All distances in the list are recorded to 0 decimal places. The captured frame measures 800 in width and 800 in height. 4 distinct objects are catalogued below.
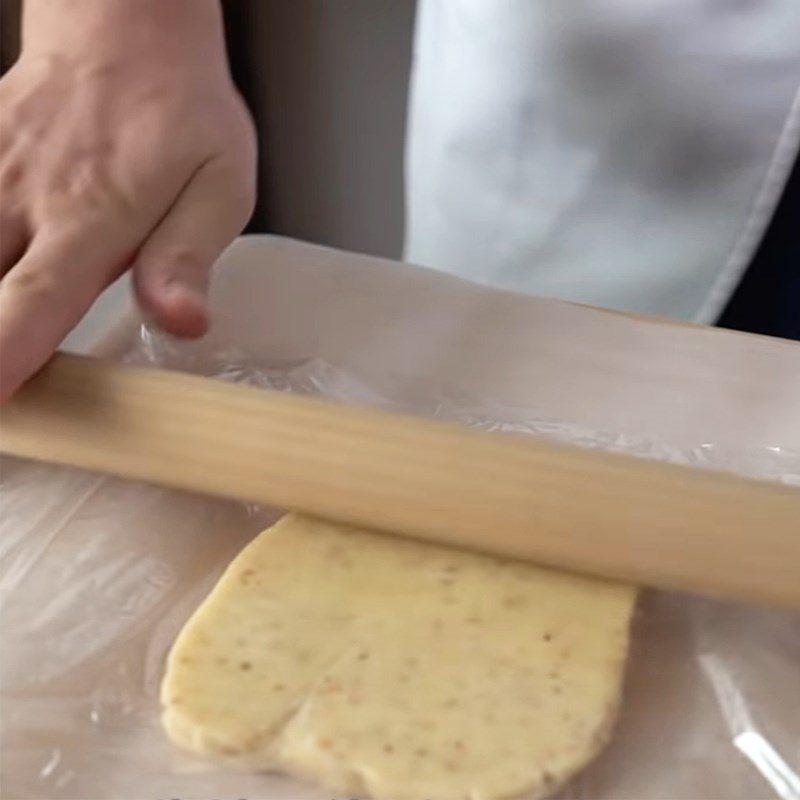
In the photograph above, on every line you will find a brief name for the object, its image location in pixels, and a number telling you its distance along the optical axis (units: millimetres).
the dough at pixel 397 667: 441
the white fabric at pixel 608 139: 700
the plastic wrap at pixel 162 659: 458
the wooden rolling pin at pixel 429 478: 497
